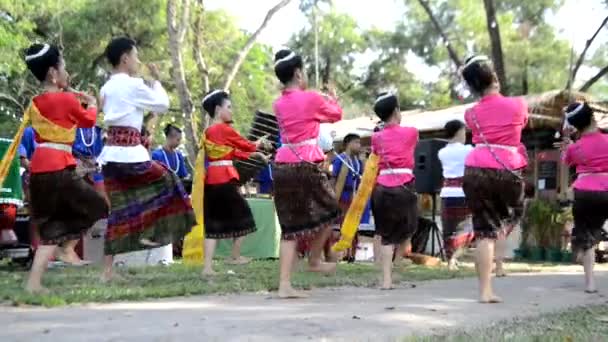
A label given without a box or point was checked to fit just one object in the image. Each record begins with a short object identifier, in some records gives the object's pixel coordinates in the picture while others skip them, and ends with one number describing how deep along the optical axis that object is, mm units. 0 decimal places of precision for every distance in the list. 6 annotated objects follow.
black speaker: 10703
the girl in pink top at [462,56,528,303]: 5516
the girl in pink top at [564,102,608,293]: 6445
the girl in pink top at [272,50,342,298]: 5617
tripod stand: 10728
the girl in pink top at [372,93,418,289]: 6566
